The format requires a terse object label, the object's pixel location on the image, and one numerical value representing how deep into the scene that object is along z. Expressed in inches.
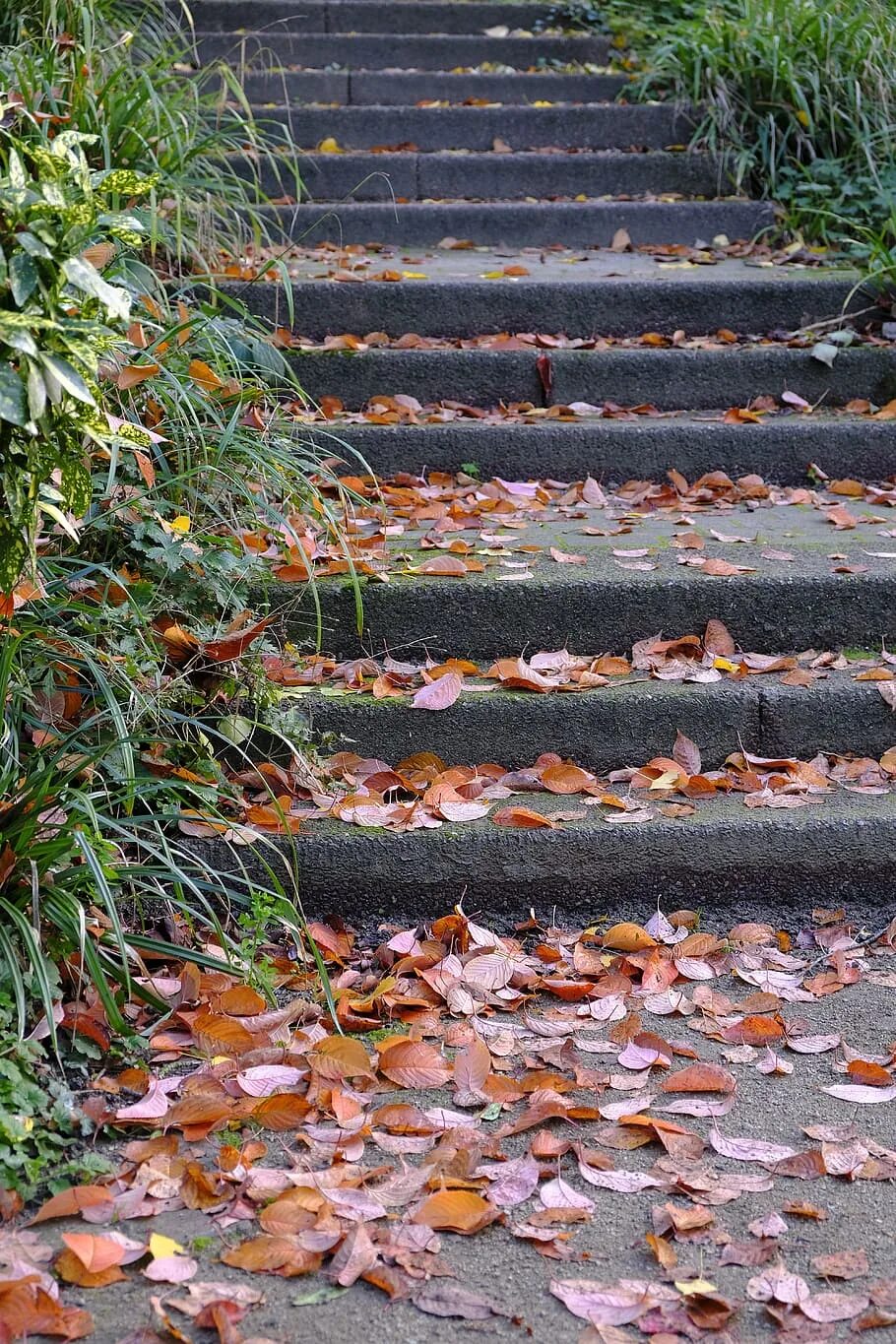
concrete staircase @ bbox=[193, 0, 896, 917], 230.4
